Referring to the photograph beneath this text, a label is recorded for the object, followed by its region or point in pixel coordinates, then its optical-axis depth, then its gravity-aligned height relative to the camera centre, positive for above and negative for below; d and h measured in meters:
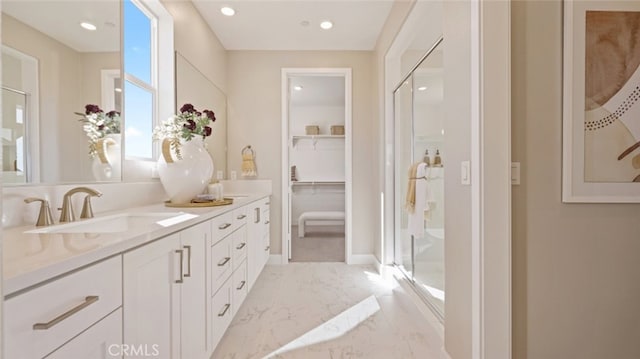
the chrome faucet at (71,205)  1.38 -0.13
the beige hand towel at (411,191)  2.65 -0.14
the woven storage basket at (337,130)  6.09 +0.91
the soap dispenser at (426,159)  2.87 +0.16
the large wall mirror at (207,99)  2.57 +0.74
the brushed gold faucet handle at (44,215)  1.27 -0.16
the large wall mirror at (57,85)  1.22 +0.42
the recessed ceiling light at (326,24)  3.07 +1.53
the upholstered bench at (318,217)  5.29 -0.70
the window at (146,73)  2.00 +0.75
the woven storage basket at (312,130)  6.07 +0.91
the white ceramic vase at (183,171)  2.01 +0.03
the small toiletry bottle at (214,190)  2.42 -0.11
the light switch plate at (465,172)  1.46 +0.02
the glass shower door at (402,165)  3.11 +0.11
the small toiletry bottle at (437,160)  2.82 +0.14
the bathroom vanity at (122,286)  0.70 -0.33
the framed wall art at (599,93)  1.39 +0.37
